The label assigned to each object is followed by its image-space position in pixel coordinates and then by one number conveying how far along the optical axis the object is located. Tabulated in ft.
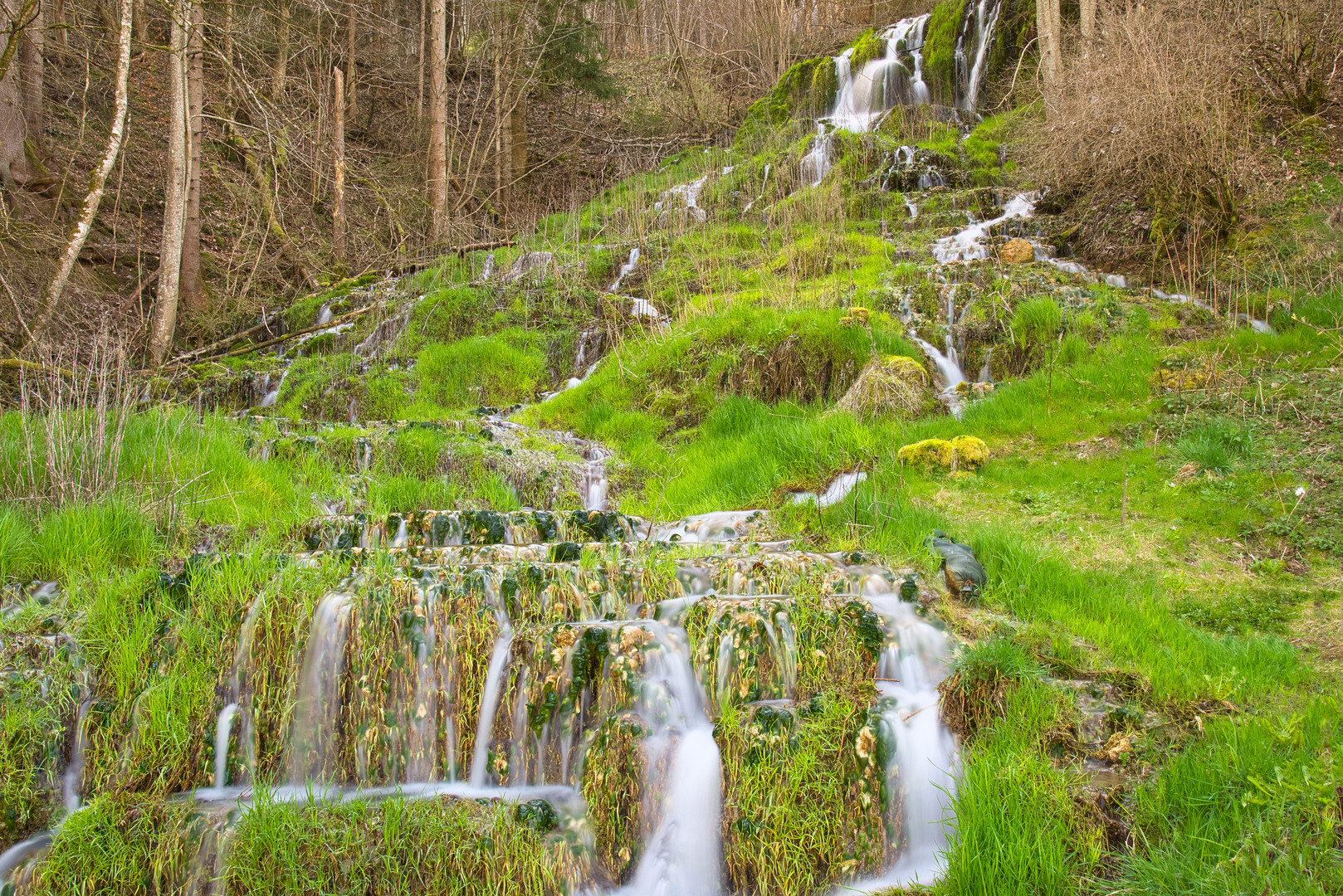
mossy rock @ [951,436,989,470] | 18.37
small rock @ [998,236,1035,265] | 30.53
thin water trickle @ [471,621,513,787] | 11.35
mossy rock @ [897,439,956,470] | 18.39
